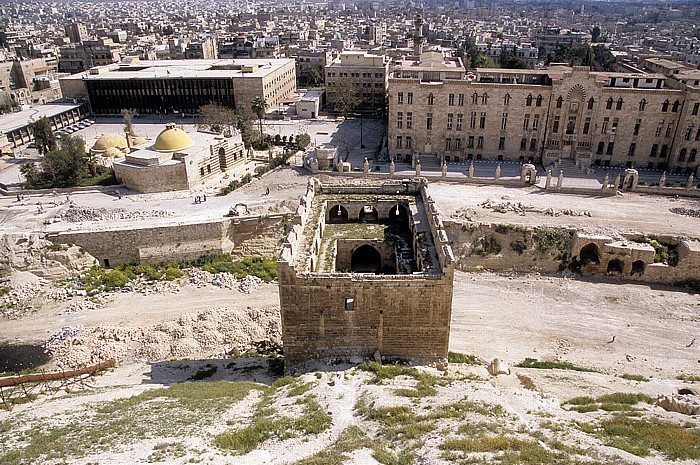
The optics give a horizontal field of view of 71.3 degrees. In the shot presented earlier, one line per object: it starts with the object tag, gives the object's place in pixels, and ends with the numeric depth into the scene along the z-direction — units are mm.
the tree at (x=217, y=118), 75438
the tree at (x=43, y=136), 63156
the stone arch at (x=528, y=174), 51906
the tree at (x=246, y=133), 68656
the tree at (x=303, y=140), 67250
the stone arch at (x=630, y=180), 49656
